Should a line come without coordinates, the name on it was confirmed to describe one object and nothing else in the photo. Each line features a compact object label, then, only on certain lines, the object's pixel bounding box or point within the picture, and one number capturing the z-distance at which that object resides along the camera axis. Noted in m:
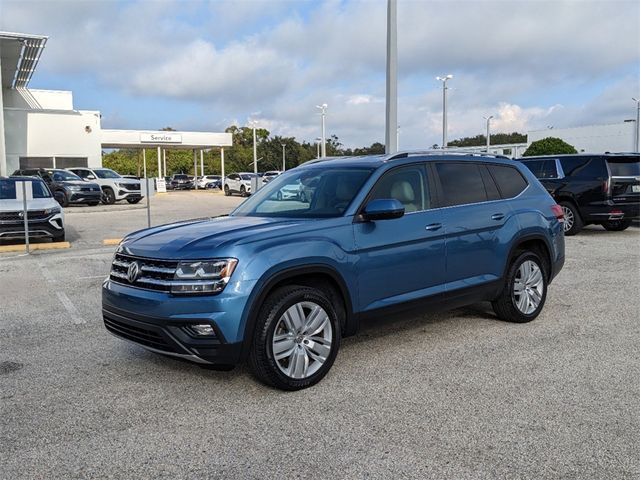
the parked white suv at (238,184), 37.91
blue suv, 4.03
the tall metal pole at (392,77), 15.82
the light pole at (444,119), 41.56
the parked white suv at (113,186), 28.05
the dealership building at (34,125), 31.77
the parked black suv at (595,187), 13.05
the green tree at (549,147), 49.50
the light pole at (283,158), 92.66
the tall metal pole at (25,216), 11.91
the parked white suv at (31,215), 12.30
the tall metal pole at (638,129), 55.33
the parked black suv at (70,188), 24.59
